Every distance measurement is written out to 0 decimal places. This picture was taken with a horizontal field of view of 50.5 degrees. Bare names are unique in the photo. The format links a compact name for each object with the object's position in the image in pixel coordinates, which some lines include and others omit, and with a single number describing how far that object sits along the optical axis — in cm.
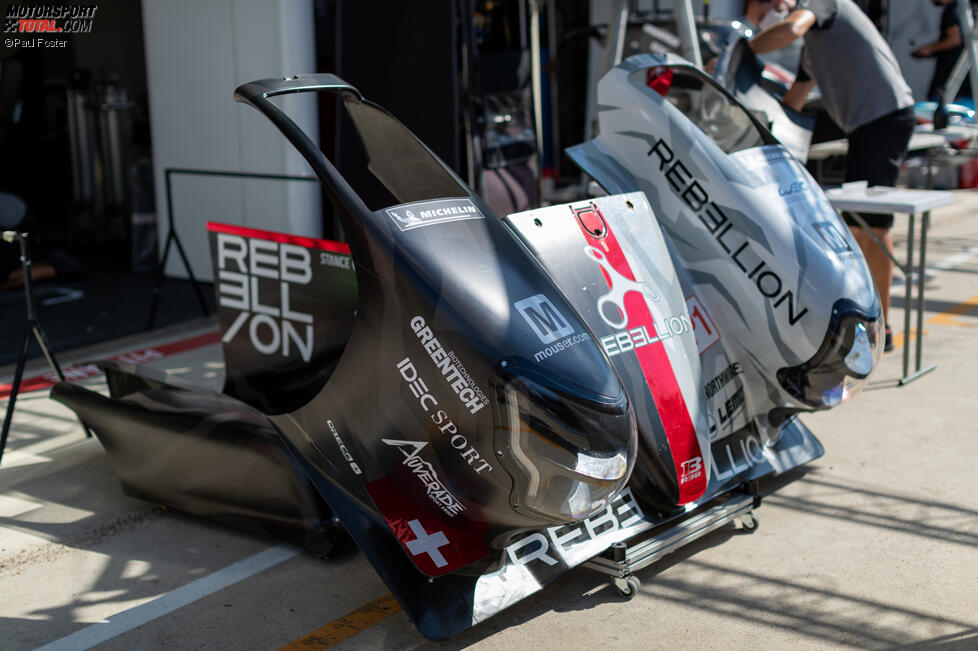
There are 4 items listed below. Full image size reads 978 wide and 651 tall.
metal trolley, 317
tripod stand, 415
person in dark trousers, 1014
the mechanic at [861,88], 556
